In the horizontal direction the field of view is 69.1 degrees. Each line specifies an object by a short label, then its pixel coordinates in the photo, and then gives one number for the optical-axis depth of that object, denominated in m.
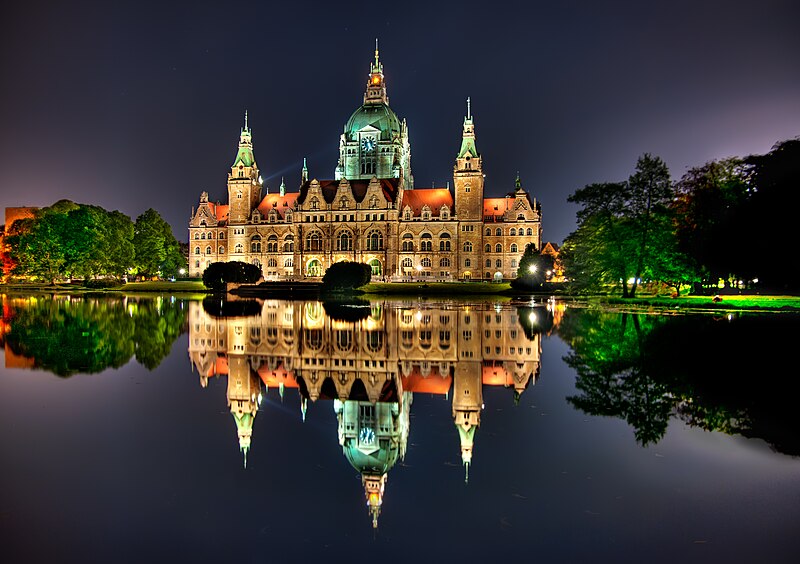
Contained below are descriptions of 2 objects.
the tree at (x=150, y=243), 88.50
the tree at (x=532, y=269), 66.62
